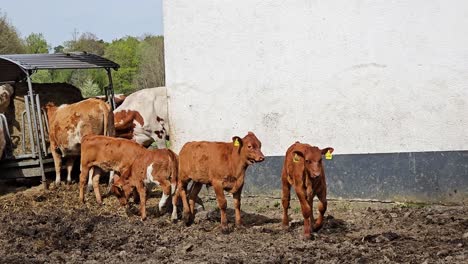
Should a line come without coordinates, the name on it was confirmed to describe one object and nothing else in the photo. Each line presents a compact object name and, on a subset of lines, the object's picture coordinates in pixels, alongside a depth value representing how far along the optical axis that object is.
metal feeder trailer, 12.33
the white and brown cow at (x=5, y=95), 12.80
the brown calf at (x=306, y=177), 8.05
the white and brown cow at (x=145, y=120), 13.52
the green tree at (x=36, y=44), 47.44
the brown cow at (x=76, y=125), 12.24
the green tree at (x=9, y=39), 38.91
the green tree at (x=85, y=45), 50.18
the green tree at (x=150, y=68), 37.22
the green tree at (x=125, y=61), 41.75
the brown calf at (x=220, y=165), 8.88
